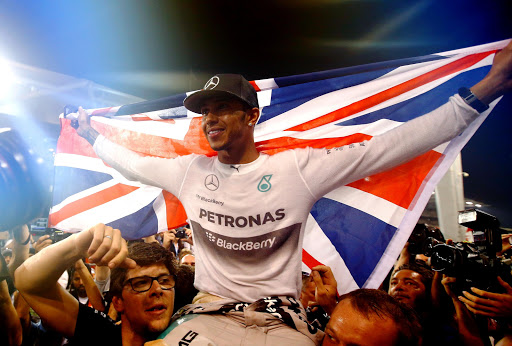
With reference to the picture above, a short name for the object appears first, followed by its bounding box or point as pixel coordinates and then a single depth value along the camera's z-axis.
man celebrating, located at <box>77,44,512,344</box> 1.55
